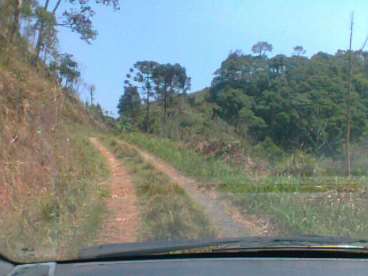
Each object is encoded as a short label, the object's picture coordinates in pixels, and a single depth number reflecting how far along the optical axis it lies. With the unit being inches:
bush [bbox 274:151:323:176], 505.4
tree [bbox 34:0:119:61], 618.5
